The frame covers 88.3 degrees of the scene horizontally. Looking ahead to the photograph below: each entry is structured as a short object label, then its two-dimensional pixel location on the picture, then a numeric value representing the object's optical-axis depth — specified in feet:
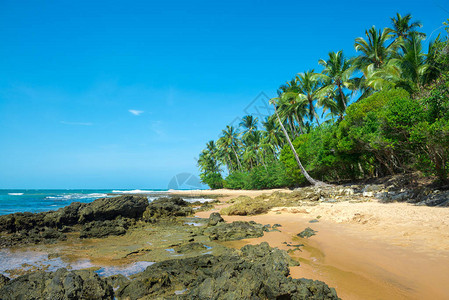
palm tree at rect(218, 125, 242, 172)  178.09
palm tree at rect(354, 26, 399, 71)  80.38
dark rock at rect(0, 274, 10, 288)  15.15
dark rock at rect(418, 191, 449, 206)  31.15
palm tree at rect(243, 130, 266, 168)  150.20
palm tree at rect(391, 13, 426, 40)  88.69
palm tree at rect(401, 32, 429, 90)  65.92
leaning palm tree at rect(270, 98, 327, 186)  79.34
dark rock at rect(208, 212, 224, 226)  36.51
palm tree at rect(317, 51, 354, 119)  85.30
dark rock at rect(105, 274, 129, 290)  15.38
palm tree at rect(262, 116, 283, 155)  137.59
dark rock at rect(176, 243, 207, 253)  24.13
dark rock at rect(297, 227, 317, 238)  26.68
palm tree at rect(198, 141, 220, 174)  225.35
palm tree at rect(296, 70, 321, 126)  91.75
